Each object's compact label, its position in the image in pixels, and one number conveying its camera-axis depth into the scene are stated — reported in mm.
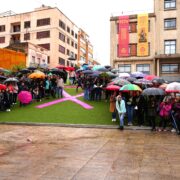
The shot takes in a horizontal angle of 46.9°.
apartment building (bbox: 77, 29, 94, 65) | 50308
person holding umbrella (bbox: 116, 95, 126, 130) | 9338
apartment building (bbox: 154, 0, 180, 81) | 27626
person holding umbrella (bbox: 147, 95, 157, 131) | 9290
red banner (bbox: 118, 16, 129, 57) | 28771
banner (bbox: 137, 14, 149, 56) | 27998
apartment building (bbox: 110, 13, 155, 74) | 28341
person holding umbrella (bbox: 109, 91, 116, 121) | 10217
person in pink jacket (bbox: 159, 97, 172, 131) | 9221
